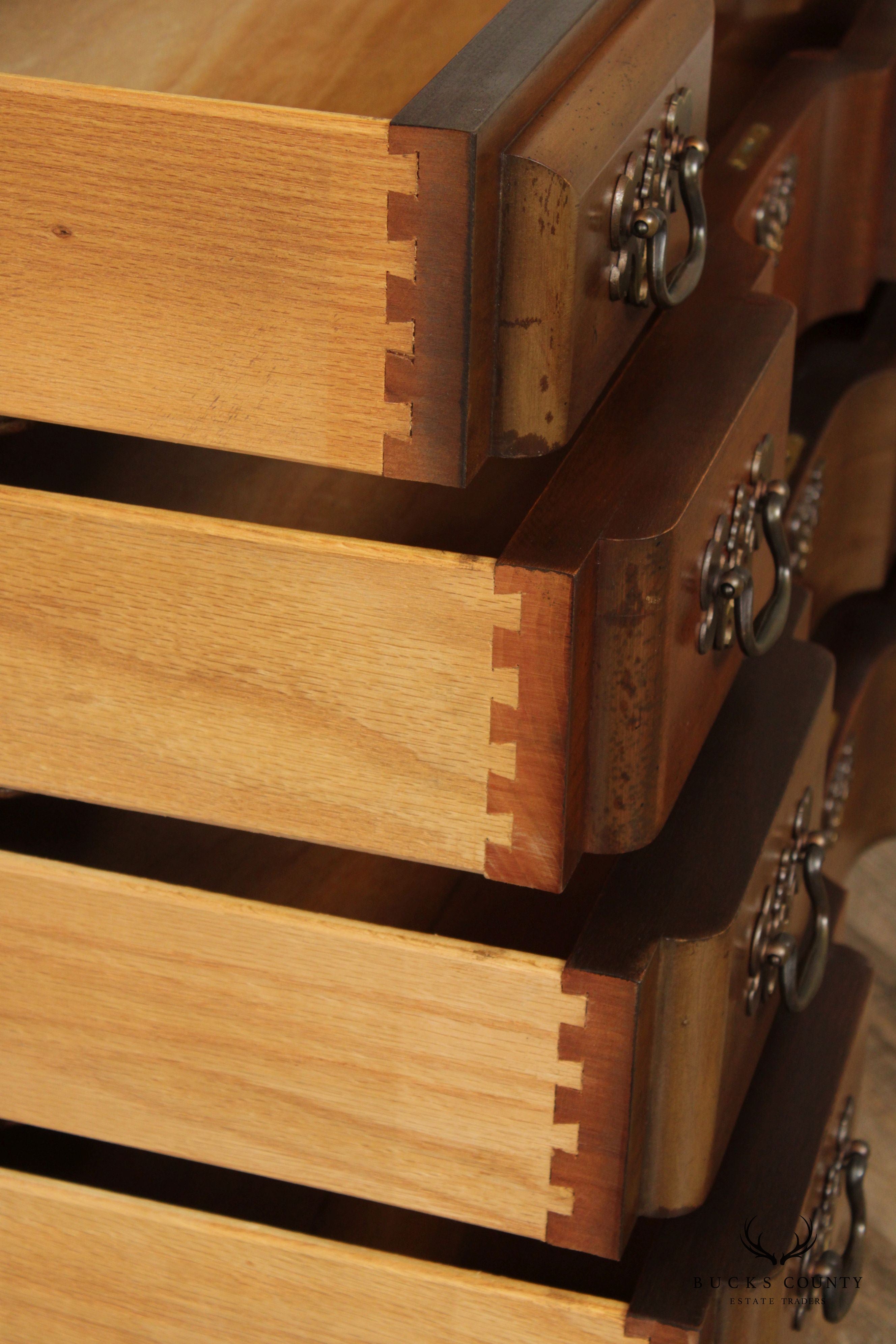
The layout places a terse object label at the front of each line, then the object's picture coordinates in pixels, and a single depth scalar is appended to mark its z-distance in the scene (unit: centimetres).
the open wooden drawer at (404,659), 120
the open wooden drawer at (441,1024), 125
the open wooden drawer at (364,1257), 128
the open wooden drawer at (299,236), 116
